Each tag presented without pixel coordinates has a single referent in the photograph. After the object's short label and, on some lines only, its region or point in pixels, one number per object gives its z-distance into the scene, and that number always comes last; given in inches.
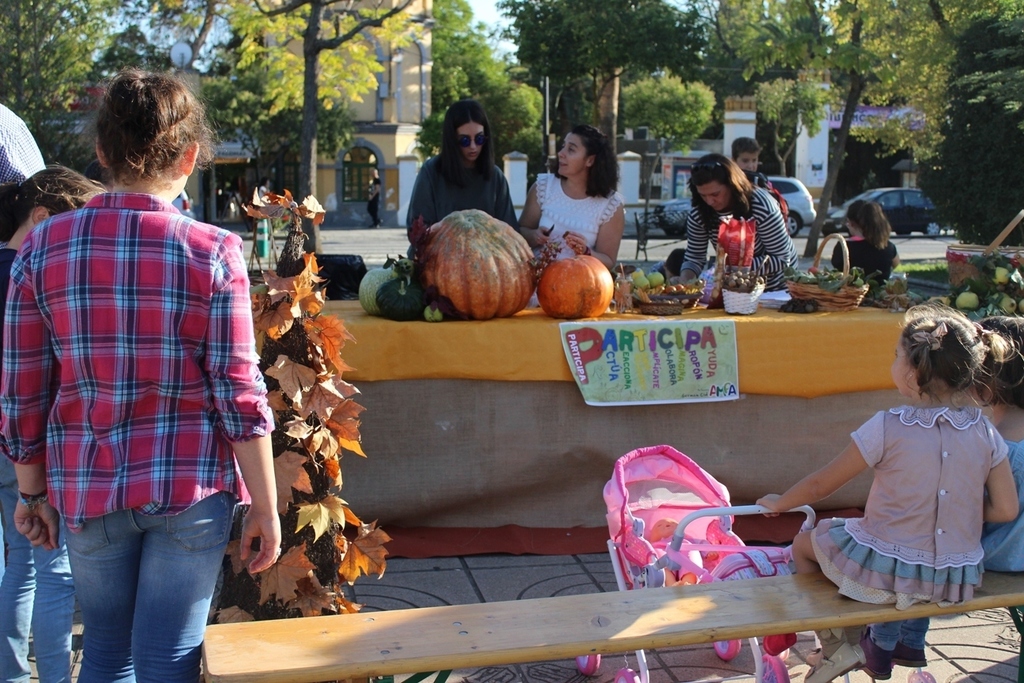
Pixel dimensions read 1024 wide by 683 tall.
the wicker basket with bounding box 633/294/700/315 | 179.6
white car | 1044.5
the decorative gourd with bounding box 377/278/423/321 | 170.9
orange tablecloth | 169.5
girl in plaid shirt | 77.3
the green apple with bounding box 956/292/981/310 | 179.0
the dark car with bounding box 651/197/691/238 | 1045.8
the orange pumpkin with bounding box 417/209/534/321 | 168.2
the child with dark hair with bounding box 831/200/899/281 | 275.4
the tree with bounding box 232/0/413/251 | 554.6
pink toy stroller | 117.5
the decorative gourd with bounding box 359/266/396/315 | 174.6
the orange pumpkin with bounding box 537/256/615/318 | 171.8
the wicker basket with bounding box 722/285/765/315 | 181.5
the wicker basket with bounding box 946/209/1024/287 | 192.1
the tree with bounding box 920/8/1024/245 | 499.2
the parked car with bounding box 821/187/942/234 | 1149.7
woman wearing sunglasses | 191.6
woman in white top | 199.5
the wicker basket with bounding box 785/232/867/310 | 185.9
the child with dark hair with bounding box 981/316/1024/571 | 110.9
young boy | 285.4
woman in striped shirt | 206.4
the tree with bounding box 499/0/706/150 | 823.1
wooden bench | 91.2
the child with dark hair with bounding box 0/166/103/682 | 105.9
